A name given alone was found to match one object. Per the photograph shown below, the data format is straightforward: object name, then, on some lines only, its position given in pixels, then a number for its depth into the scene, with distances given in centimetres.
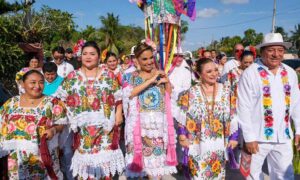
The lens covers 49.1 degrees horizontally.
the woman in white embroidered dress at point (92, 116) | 339
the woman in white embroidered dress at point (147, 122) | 357
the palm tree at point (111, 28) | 3952
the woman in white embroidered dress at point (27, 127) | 327
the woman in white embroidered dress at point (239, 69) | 496
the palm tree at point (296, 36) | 5881
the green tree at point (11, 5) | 731
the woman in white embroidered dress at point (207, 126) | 333
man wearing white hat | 340
